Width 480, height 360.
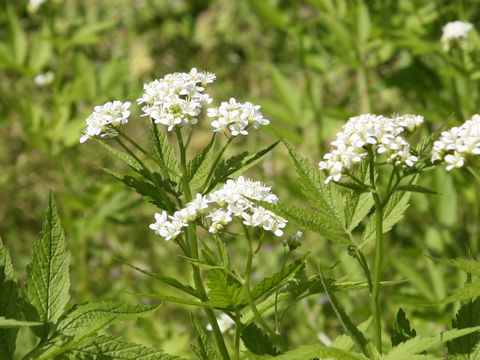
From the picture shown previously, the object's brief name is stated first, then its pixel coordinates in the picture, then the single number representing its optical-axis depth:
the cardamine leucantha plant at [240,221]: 2.44
